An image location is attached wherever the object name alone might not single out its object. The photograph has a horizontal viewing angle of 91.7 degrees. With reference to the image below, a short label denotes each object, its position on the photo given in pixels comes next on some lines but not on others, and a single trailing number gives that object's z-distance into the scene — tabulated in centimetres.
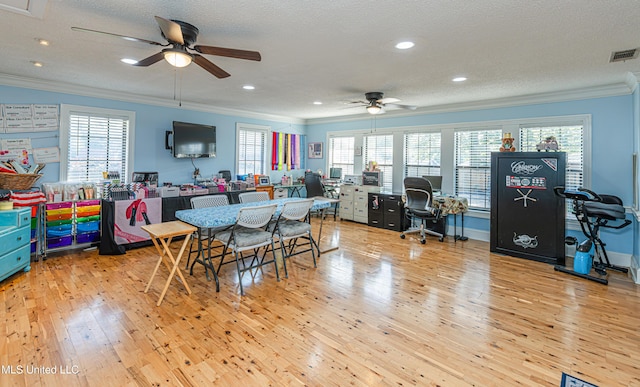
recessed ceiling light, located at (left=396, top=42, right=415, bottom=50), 287
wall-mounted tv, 577
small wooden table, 296
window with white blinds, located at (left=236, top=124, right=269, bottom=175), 702
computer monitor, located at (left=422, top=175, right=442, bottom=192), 598
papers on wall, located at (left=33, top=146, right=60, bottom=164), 452
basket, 384
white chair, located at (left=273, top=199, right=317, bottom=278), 370
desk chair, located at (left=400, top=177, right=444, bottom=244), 552
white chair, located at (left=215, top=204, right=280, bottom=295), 323
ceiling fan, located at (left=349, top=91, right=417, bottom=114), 489
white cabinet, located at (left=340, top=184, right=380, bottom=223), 688
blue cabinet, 334
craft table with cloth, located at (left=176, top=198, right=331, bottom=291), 311
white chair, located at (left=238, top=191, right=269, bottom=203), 452
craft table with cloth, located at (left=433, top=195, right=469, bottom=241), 551
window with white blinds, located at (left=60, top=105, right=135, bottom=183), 480
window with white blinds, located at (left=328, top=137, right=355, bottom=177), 774
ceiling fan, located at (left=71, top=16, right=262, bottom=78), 244
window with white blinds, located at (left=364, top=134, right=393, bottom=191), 700
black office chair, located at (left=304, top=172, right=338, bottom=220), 710
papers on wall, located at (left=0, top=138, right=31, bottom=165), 428
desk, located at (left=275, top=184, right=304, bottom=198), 756
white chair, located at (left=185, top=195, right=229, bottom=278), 355
